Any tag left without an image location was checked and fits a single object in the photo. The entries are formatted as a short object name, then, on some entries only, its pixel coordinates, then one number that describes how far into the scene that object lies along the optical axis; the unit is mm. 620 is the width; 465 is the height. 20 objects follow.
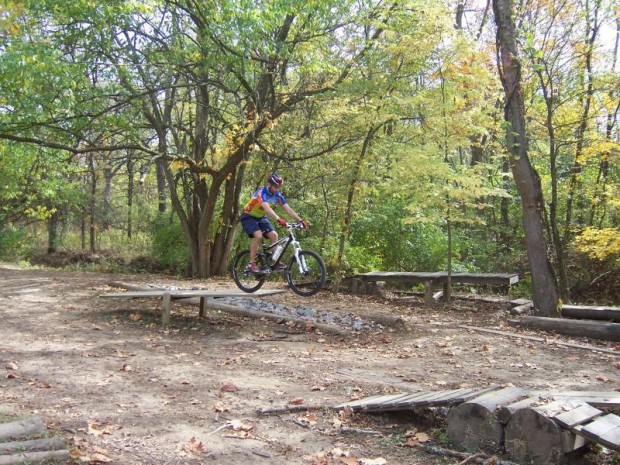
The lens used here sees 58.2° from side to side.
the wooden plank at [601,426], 3580
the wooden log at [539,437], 3719
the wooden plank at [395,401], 4482
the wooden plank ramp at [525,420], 3717
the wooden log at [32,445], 3574
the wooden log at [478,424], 3990
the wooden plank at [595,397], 4125
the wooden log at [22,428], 3797
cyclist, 8300
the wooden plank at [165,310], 8289
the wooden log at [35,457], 3393
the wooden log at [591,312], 8469
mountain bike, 8632
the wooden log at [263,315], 8136
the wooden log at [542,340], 7293
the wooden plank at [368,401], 4712
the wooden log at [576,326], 8047
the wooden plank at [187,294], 8062
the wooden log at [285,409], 4742
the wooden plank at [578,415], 3709
